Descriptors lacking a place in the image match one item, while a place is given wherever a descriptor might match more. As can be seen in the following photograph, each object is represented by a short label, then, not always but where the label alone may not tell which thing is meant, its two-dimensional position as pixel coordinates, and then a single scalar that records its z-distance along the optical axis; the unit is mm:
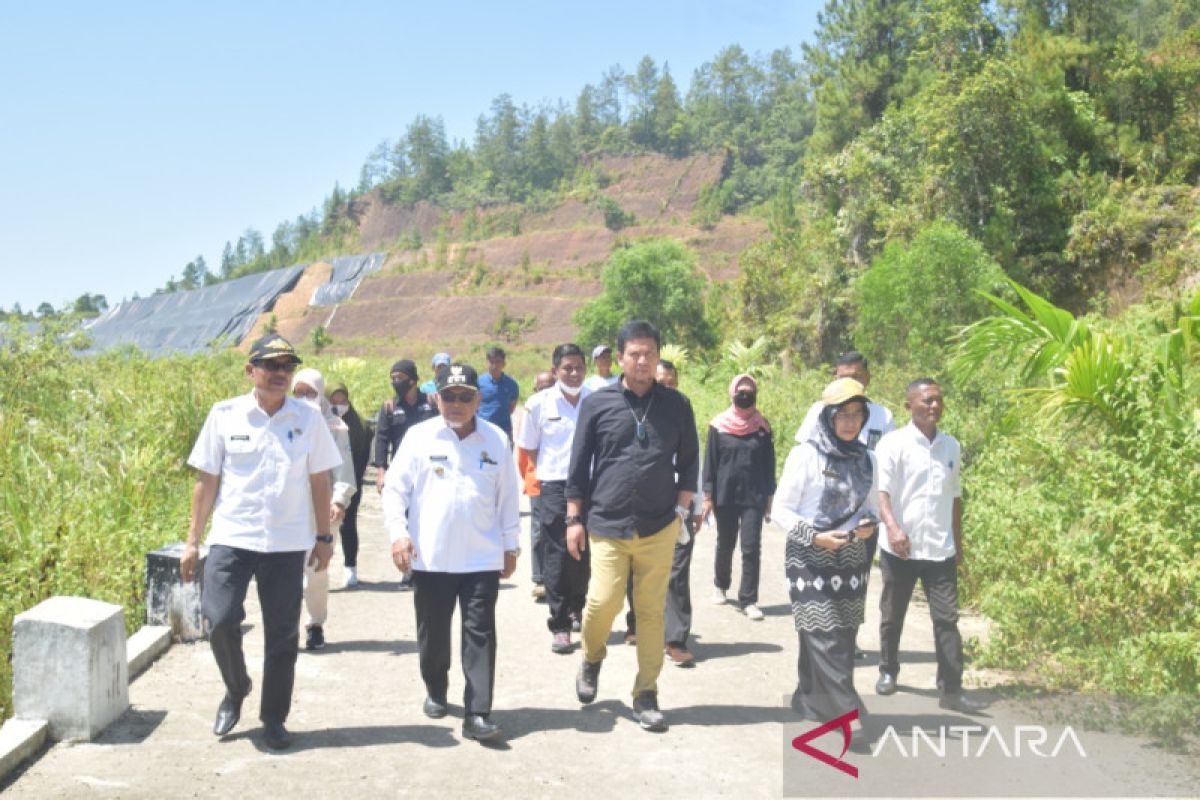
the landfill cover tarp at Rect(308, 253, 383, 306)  97688
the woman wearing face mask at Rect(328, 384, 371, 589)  9188
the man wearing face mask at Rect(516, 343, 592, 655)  7266
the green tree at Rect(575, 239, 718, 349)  47344
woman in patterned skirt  5441
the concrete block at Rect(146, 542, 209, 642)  7133
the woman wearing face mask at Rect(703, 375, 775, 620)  8234
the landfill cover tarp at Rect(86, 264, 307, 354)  90938
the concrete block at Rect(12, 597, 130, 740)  5109
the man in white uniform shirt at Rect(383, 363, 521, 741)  5320
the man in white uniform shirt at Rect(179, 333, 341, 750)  5125
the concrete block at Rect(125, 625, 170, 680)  6355
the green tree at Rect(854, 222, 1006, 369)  16781
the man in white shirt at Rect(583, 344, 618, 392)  8812
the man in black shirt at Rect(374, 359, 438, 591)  9414
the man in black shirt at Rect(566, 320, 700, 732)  5547
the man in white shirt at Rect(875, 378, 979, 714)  5988
